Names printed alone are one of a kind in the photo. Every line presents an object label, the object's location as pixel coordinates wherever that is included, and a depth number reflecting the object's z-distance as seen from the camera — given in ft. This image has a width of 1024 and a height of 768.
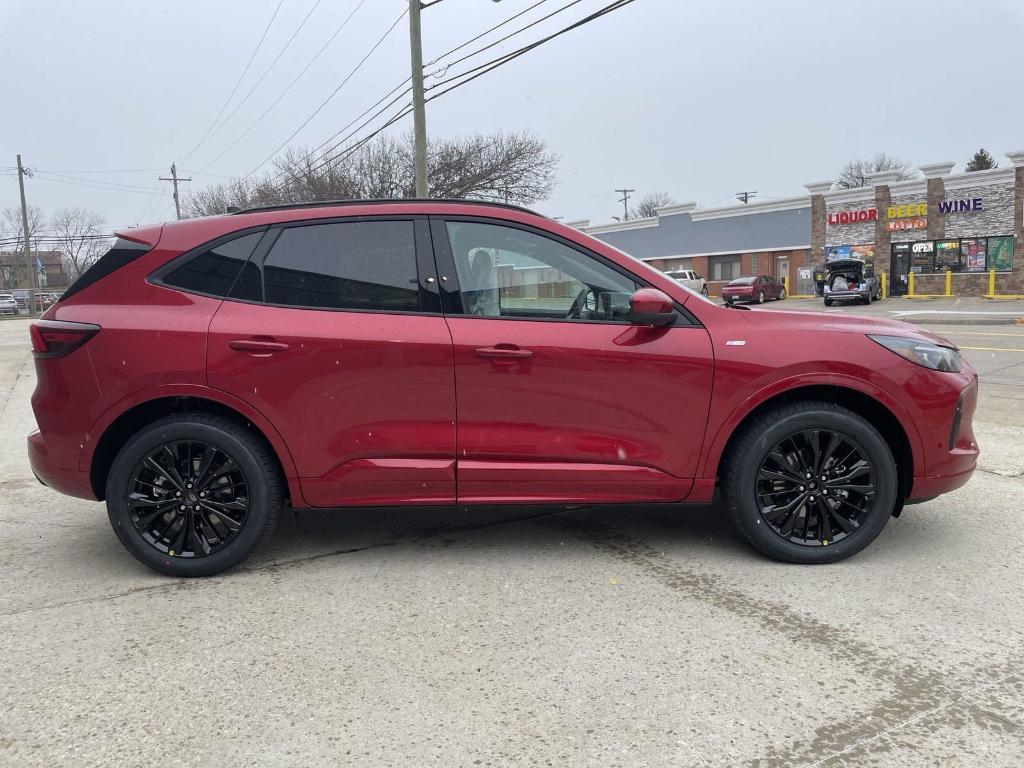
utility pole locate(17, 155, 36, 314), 178.01
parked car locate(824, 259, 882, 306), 107.04
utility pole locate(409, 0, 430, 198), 57.57
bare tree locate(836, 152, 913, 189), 251.19
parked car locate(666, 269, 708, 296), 132.36
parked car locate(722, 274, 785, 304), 105.19
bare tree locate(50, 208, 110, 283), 245.65
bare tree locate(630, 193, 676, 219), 313.12
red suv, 11.43
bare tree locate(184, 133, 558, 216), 92.27
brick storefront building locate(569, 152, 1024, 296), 113.91
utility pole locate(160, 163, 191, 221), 186.96
